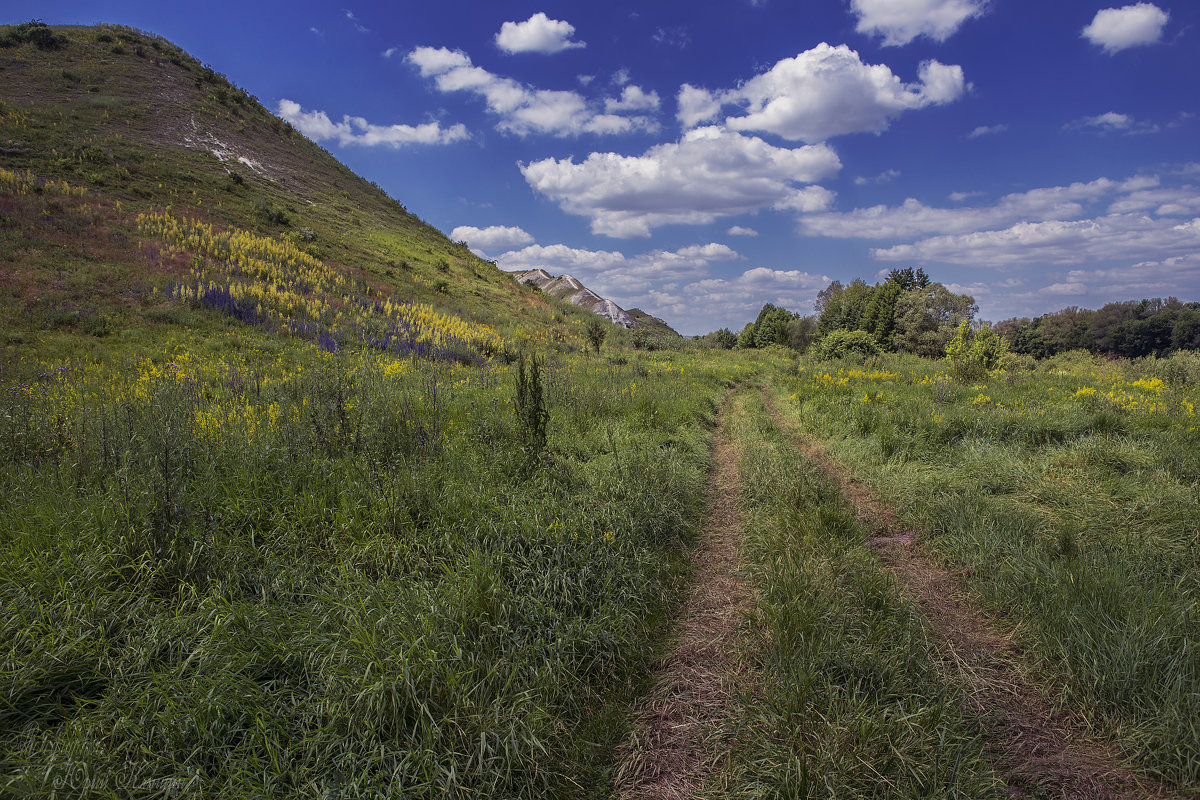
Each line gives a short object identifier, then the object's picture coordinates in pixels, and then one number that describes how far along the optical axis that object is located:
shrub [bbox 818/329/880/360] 24.30
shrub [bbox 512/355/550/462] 5.50
